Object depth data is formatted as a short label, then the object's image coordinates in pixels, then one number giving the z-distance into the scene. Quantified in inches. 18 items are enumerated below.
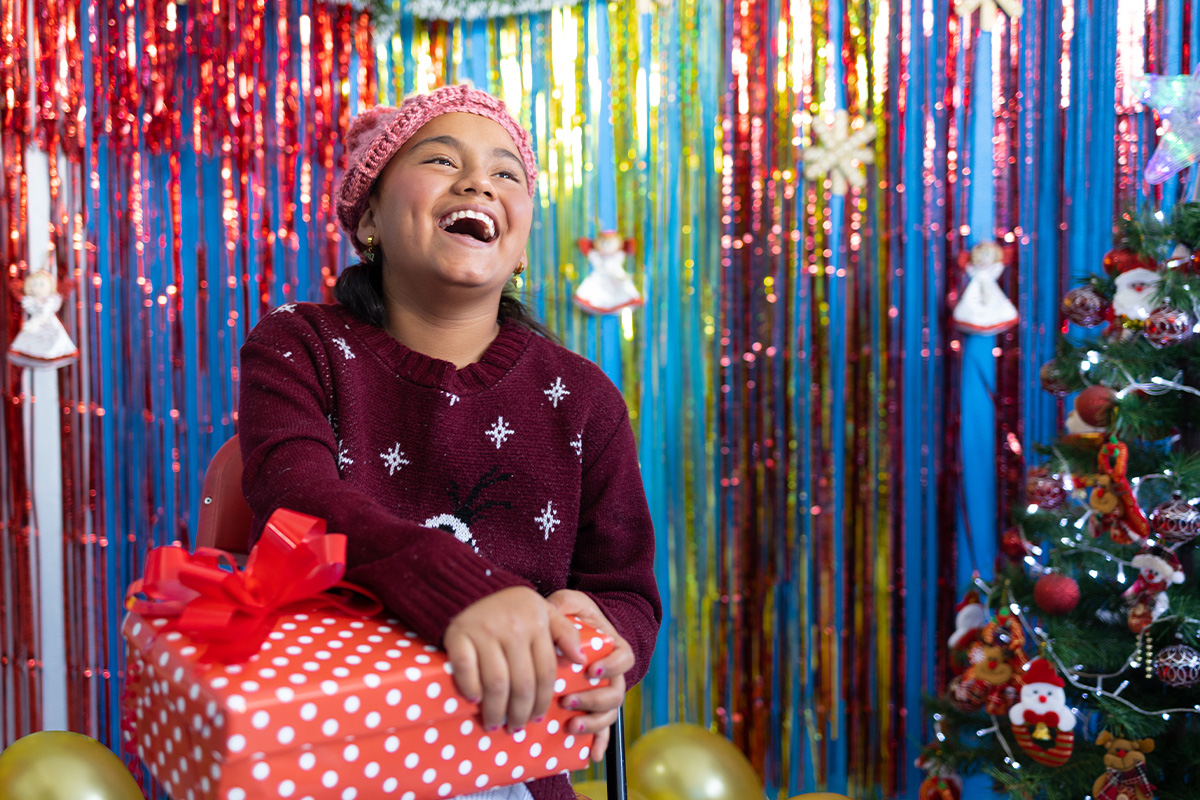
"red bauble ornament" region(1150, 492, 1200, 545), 63.8
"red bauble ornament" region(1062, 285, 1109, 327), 72.8
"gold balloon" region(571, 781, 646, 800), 79.0
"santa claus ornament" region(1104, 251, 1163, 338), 67.9
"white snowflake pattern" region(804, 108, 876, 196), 98.3
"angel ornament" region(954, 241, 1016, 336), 94.4
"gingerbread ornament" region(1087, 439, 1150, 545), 65.3
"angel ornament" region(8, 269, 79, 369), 88.5
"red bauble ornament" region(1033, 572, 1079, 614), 68.4
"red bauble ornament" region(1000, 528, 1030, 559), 75.0
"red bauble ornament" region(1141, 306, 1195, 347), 65.6
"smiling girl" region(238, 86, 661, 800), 42.6
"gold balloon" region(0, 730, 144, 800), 69.7
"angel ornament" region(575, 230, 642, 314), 101.3
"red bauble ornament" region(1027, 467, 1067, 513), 71.3
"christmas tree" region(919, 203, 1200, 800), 65.8
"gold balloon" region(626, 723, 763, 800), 80.7
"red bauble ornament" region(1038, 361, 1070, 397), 74.5
